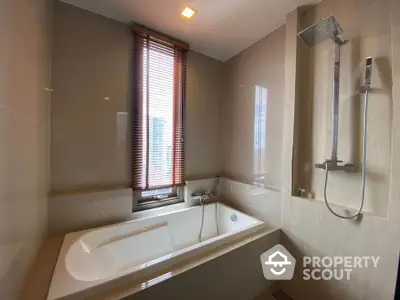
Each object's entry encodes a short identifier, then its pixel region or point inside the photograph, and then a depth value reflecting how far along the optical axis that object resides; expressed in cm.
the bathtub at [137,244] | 110
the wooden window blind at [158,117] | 196
